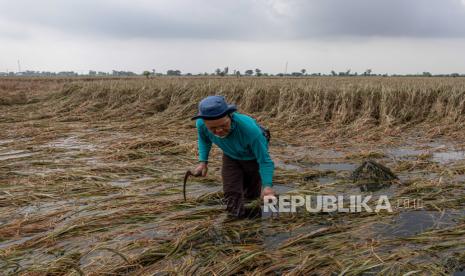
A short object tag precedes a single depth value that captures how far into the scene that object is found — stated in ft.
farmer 9.30
